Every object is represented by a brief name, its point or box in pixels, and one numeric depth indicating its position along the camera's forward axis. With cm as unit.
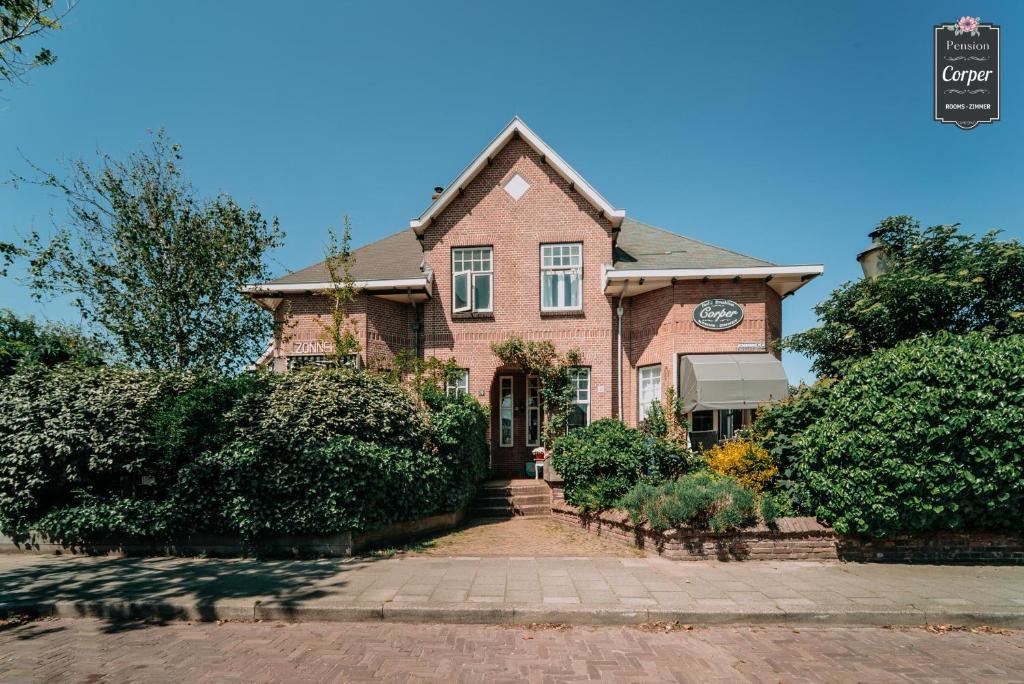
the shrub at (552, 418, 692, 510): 997
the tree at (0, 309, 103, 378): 994
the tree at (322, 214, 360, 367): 1208
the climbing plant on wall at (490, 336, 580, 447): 1410
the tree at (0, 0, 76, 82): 773
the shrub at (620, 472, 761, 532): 786
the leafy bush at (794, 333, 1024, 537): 716
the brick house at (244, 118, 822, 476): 1358
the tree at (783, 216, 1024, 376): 961
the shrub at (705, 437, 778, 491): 905
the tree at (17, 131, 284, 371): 1188
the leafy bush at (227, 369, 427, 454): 840
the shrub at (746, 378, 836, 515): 859
